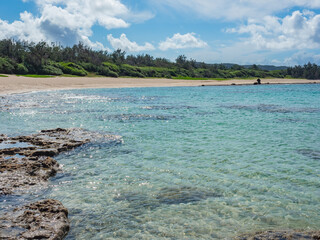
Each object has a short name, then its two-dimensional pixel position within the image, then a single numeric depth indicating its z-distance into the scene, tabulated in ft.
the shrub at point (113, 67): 322.47
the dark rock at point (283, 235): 17.97
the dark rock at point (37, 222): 17.78
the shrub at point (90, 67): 305.94
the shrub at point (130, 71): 326.48
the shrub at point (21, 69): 227.36
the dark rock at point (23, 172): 25.98
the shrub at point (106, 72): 298.97
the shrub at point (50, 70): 242.37
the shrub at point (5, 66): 212.23
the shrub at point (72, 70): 271.08
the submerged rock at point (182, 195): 24.07
